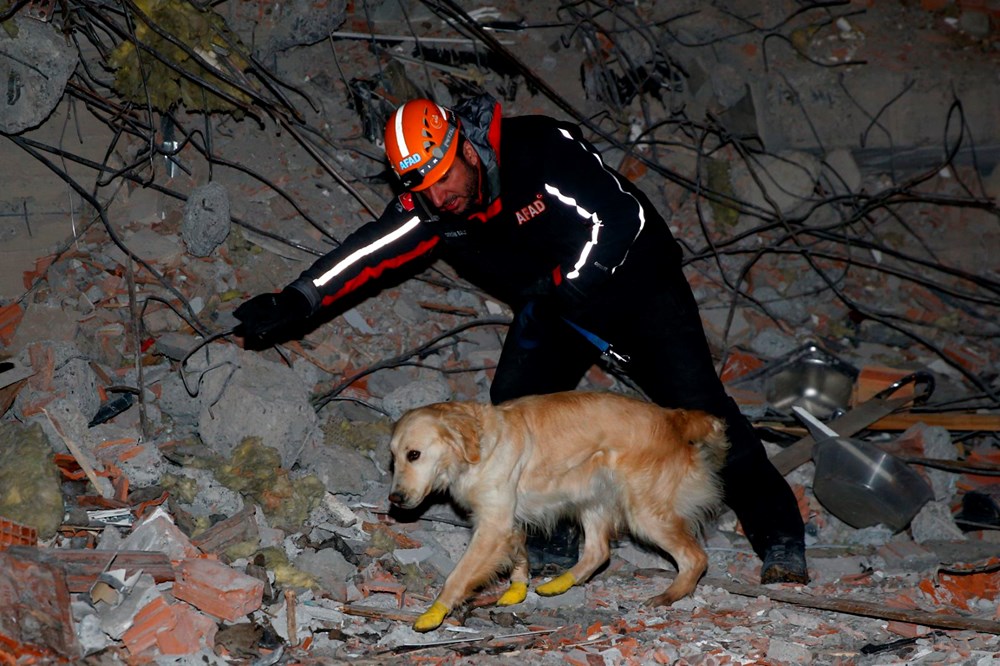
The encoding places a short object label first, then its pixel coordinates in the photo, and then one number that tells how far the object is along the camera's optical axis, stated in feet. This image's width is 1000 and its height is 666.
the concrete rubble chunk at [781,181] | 26.66
